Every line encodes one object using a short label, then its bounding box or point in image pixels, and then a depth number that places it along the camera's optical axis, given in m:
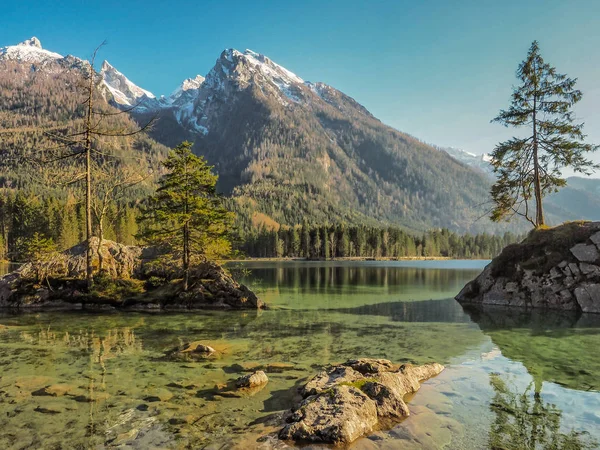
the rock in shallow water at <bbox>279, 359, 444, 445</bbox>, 7.99
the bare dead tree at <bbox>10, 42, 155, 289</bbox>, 26.55
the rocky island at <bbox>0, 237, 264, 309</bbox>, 30.53
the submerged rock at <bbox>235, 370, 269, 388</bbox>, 11.74
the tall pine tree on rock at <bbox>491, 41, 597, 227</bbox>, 34.28
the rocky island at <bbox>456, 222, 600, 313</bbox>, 28.53
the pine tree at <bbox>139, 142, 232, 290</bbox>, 30.94
